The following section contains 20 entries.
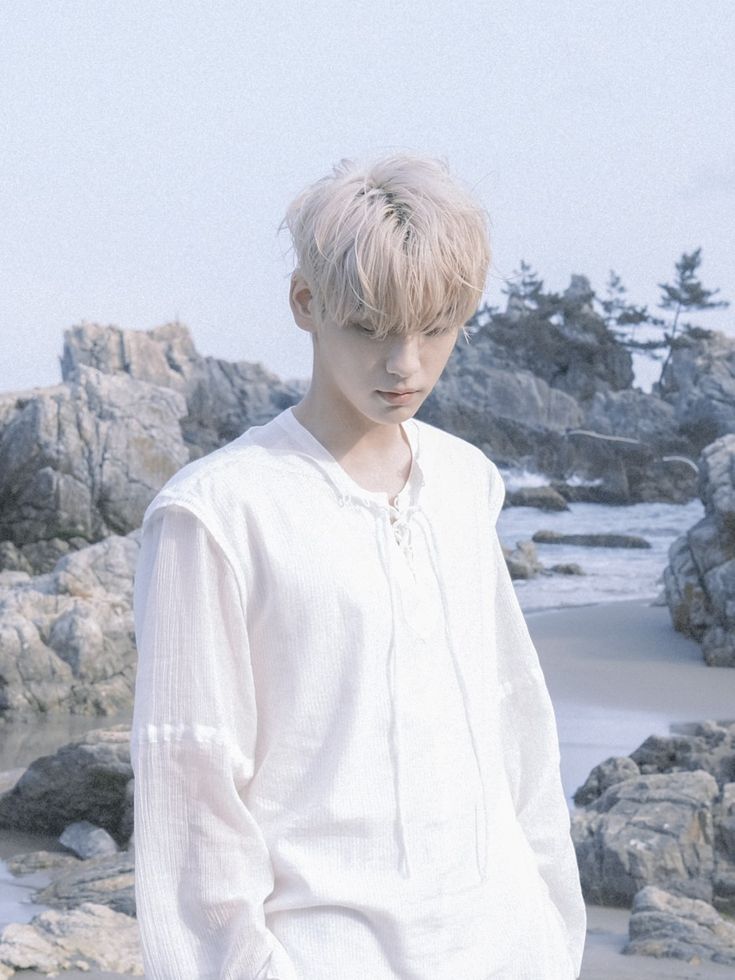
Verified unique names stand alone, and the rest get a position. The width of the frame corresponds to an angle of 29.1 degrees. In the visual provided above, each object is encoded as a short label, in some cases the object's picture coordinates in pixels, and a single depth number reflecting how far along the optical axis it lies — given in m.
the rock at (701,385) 43.47
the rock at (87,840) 6.25
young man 1.60
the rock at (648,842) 5.34
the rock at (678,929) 4.38
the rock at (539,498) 33.28
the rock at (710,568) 11.49
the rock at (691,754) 6.85
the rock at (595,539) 26.86
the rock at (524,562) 19.24
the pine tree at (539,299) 52.81
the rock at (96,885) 4.97
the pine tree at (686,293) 54.28
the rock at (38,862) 6.02
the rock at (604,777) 6.94
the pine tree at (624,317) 53.50
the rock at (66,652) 10.05
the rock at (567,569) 20.64
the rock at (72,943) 3.98
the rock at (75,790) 6.66
